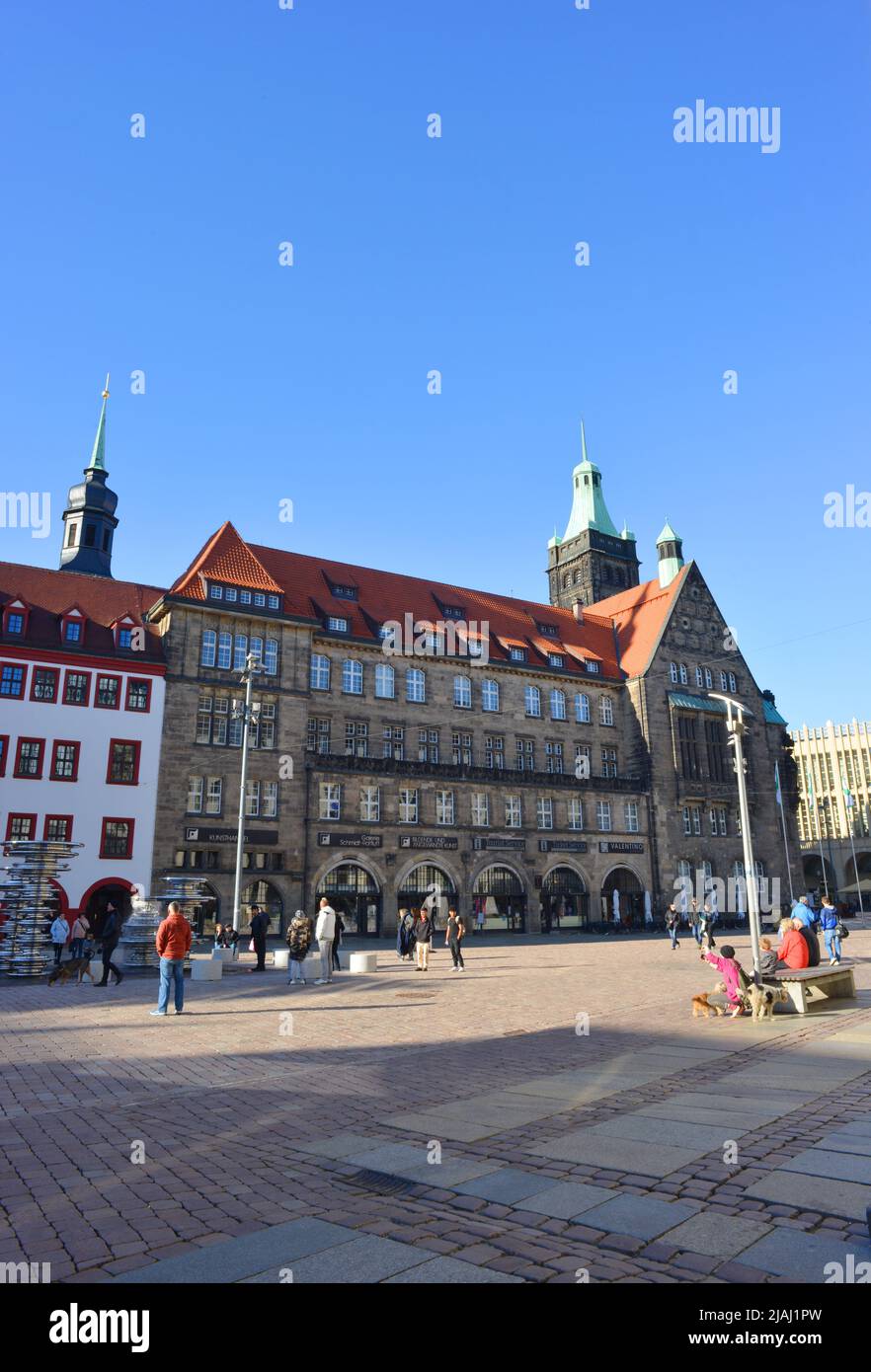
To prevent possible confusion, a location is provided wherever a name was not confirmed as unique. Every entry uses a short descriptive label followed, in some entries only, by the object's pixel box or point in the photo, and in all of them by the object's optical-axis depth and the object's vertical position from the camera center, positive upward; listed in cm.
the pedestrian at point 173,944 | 1461 -84
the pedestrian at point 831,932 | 2267 -103
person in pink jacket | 1389 -133
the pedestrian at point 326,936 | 2109 -103
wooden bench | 1409 -152
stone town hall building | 4075 +813
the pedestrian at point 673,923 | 3672 -127
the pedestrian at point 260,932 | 2589 -119
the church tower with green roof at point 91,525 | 5525 +2346
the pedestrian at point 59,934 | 2511 -116
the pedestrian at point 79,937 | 2779 -143
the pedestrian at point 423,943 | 2469 -139
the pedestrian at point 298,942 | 2027 -112
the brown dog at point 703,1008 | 1413 -184
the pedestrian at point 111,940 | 2205 -124
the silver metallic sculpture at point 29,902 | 2362 -26
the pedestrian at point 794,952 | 1530 -102
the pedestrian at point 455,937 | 2506 -127
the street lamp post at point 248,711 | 2823 +587
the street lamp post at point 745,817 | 2102 +197
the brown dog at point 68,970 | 2203 -192
